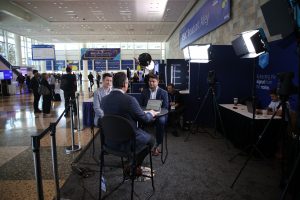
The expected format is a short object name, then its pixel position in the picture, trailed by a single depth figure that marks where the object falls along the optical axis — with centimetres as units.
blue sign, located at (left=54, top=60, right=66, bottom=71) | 2328
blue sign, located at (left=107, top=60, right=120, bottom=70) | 2294
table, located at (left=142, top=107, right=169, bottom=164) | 276
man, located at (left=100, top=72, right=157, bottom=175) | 212
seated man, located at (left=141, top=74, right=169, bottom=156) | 347
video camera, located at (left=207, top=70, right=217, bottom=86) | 408
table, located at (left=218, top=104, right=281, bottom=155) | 330
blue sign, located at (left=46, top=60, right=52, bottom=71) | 2344
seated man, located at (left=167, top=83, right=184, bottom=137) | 487
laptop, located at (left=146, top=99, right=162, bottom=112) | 301
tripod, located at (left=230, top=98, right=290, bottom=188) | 212
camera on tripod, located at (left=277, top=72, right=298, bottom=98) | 202
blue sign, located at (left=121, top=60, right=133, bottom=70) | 2344
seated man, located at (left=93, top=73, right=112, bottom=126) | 336
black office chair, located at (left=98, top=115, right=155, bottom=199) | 198
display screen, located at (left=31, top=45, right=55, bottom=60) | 1086
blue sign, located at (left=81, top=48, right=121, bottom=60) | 1490
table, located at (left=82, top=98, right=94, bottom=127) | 499
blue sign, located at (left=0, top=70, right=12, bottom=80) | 1223
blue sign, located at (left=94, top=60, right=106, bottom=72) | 2194
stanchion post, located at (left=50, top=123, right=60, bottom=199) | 208
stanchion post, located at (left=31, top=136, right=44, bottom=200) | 166
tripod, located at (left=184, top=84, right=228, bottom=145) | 414
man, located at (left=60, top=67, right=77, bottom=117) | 614
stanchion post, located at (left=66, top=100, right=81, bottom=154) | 344
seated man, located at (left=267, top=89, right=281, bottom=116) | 347
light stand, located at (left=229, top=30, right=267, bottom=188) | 298
